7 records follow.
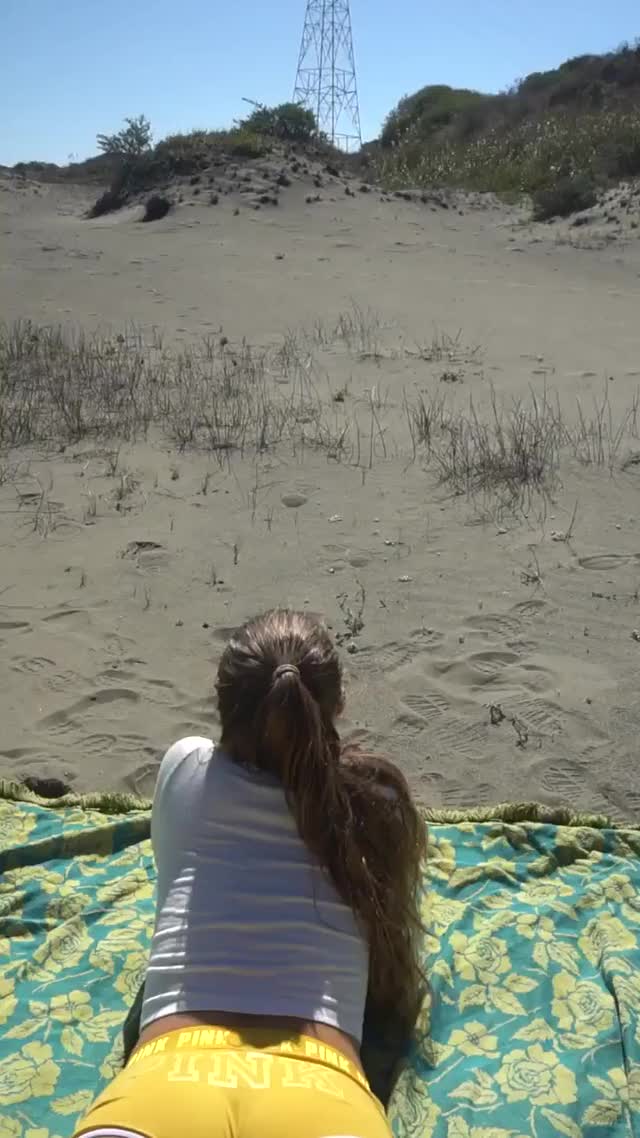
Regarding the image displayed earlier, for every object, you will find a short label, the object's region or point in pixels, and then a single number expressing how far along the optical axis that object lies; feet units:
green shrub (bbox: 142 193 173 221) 60.39
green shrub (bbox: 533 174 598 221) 57.72
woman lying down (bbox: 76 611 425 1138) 6.70
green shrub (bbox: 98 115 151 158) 74.23
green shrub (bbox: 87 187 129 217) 67.41
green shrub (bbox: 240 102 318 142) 72.54
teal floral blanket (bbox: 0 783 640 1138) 8.29
